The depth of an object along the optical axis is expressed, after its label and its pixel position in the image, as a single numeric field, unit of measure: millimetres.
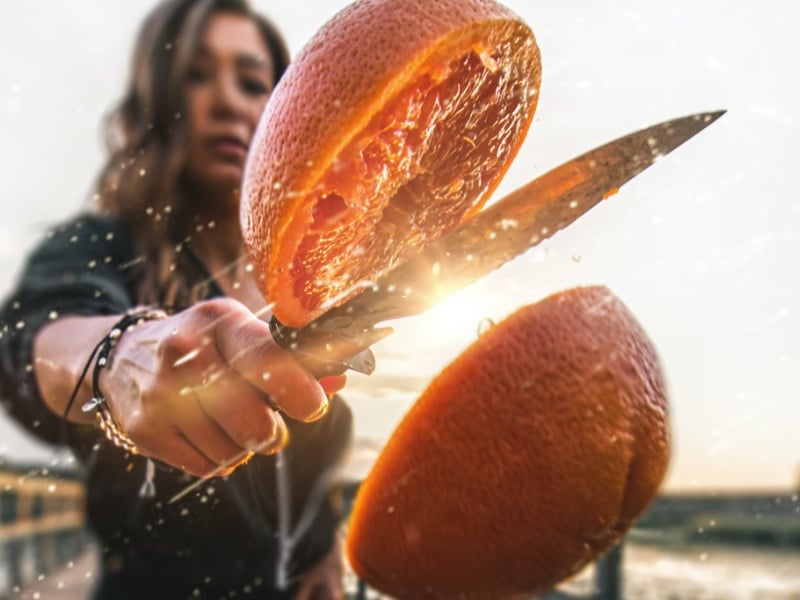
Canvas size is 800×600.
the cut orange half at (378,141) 185
